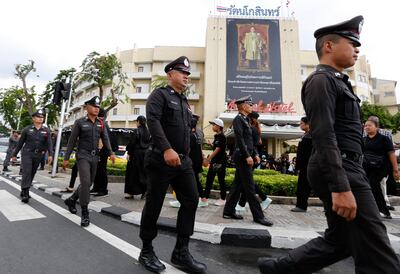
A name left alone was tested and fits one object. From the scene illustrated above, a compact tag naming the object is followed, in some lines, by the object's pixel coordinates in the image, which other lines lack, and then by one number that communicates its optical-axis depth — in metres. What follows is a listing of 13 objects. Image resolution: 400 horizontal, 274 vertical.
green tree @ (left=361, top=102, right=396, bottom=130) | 31.89
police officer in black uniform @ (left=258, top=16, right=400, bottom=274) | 1.72
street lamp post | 10.55
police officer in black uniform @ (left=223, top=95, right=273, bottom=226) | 4.50
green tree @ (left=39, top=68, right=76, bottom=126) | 25.30
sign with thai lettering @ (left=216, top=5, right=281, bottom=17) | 35.84
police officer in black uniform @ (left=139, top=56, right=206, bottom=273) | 2.74
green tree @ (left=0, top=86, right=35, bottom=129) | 36.78
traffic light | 10.58
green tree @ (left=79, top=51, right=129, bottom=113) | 21.67
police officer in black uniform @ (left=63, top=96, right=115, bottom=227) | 4.45
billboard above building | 33.28
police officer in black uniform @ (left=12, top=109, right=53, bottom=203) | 6.00
